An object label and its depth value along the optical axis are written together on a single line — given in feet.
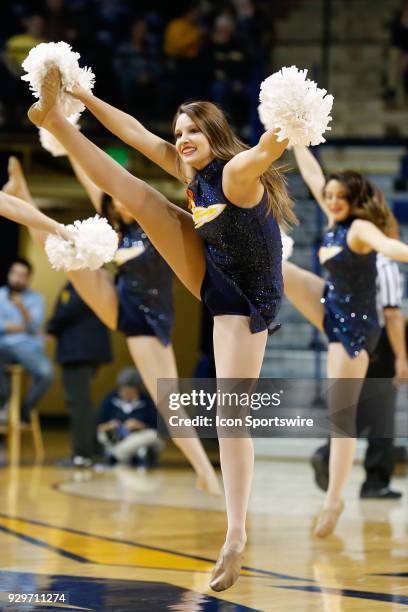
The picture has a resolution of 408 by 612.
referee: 33.57
